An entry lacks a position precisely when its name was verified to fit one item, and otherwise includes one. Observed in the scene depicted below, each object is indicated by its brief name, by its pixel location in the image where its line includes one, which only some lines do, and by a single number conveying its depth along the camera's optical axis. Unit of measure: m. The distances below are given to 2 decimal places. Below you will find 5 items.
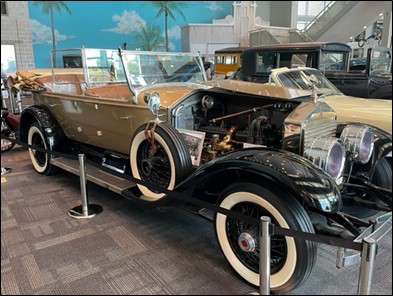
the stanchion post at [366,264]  1.34
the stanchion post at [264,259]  1.62
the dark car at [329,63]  5.29
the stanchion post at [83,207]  2.83
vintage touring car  1.81
